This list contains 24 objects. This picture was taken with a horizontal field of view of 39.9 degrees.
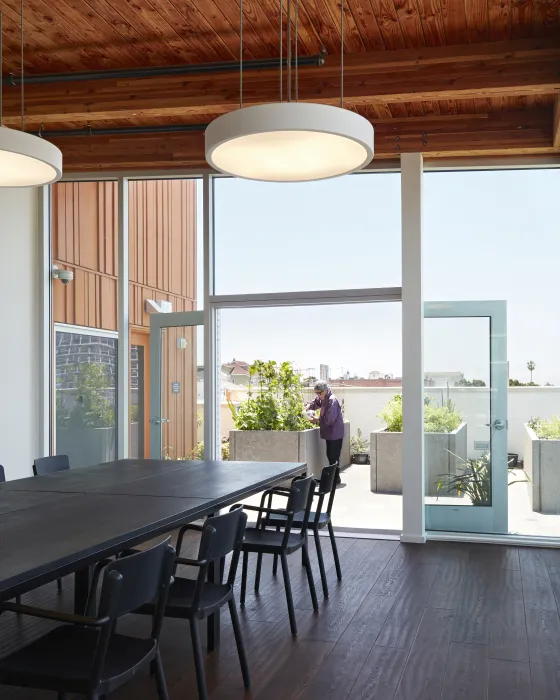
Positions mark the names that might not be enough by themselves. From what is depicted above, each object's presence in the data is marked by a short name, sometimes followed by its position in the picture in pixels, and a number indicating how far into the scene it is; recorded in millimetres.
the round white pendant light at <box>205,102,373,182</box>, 3373
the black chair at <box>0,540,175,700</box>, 2381
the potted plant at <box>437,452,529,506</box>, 6820
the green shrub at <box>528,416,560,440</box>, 6684
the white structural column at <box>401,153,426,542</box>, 6766
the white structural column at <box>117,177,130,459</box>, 7625
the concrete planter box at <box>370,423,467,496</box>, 6926
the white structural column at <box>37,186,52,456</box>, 7520
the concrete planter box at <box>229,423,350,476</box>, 7867
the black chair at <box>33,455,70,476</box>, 5270
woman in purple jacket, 7566
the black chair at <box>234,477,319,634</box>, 4254
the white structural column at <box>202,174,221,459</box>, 7426
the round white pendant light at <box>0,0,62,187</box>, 3787
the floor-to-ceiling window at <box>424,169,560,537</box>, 6715
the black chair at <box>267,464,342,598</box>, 4895
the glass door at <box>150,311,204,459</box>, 7609
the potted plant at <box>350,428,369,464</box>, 7902
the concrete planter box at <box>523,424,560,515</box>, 6637
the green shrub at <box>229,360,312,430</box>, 7812
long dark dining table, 2617
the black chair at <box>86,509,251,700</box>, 3121
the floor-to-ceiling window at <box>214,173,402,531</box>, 7148
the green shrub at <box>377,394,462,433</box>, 6961
